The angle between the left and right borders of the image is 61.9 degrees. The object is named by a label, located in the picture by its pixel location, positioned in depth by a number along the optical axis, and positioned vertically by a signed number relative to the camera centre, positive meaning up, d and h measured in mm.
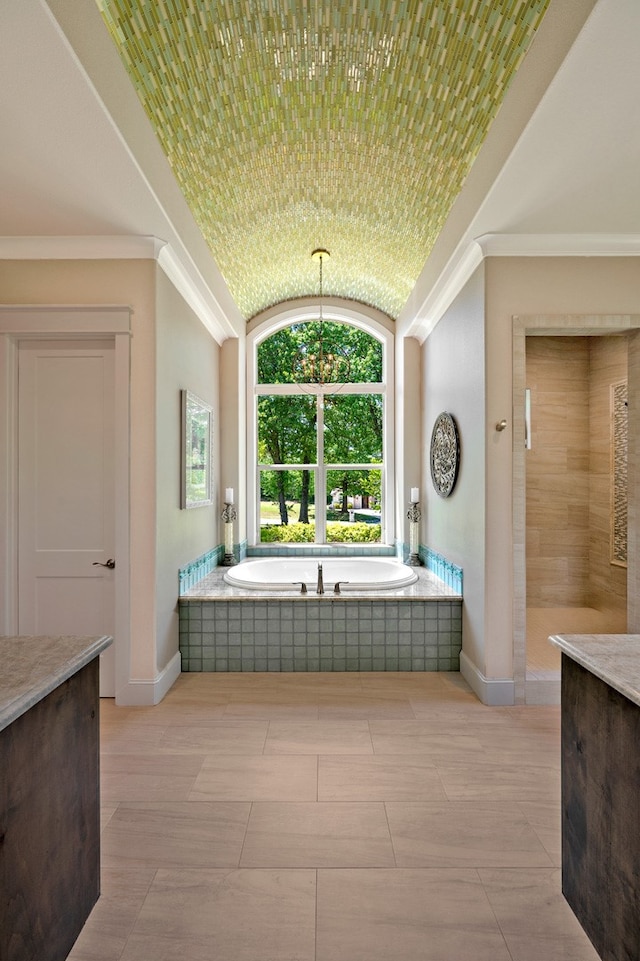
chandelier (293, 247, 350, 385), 4832 +1120
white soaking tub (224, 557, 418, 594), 4270 -756
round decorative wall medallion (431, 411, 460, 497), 3705 +212
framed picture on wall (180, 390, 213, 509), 3670 +242
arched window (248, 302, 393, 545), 5512 +432
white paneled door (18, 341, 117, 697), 3150 -71
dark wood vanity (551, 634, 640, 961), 1268 -801
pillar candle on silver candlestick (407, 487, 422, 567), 4758 -401
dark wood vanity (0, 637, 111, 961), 1168 -767
